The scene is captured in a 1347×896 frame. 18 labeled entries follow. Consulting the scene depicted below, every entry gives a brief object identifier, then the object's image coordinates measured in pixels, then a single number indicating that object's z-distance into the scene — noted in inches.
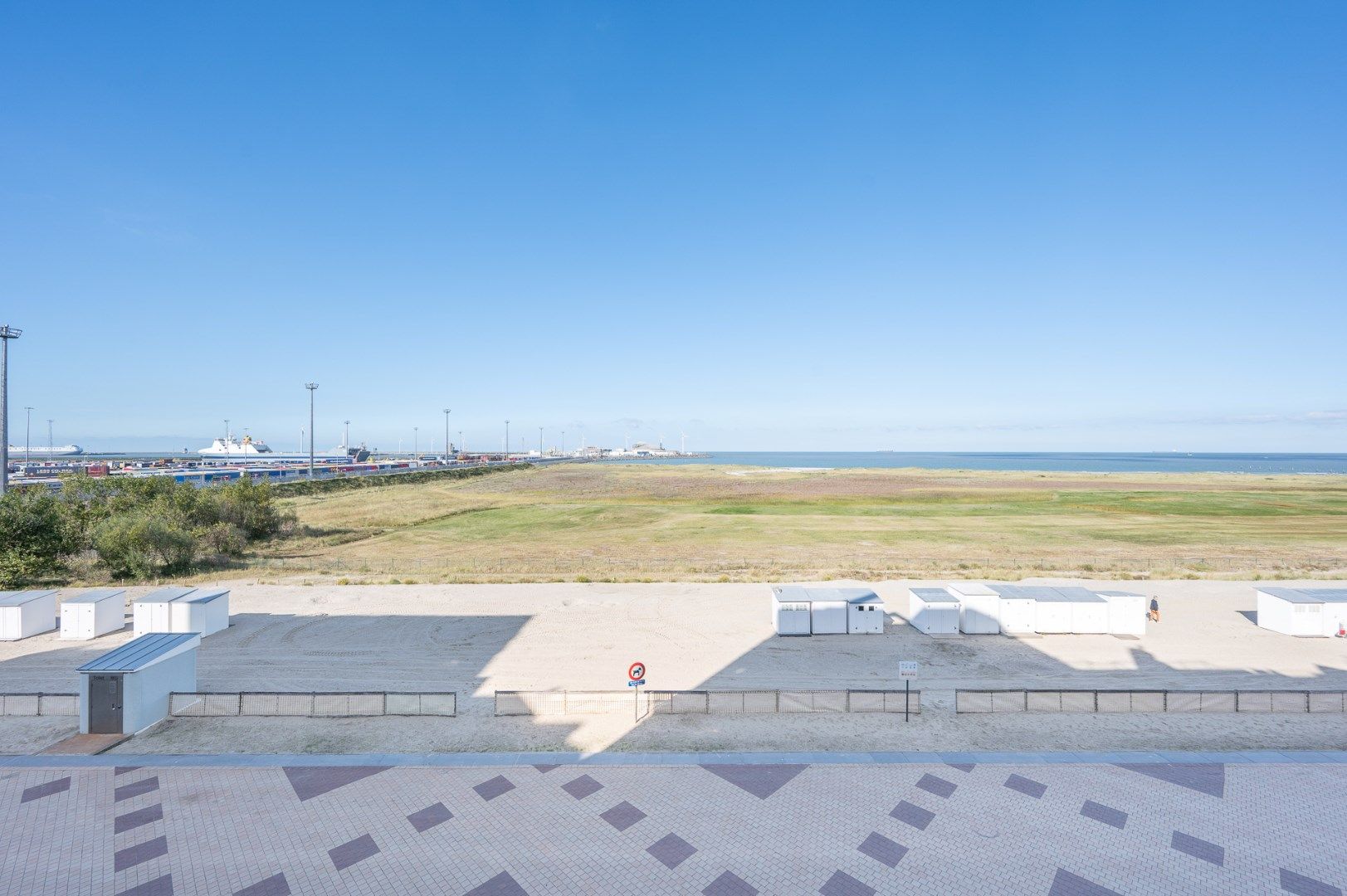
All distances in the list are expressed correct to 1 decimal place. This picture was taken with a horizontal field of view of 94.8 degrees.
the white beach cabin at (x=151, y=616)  1018.1
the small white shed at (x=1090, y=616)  1042.7
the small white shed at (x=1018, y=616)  1053.2
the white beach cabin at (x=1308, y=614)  1027.9
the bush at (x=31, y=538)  1350.9
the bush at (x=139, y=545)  1439.5
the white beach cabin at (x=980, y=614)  1055.0
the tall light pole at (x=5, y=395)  1694.1
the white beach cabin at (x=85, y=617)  1010.7
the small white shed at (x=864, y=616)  1053.2
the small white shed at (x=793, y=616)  1038.4
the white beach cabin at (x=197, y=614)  1016.9
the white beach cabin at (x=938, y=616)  1062.4
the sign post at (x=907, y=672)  698.2
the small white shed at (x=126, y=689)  661.9
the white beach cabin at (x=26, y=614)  1004.6
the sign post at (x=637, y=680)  693.3
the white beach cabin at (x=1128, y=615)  1023.6
